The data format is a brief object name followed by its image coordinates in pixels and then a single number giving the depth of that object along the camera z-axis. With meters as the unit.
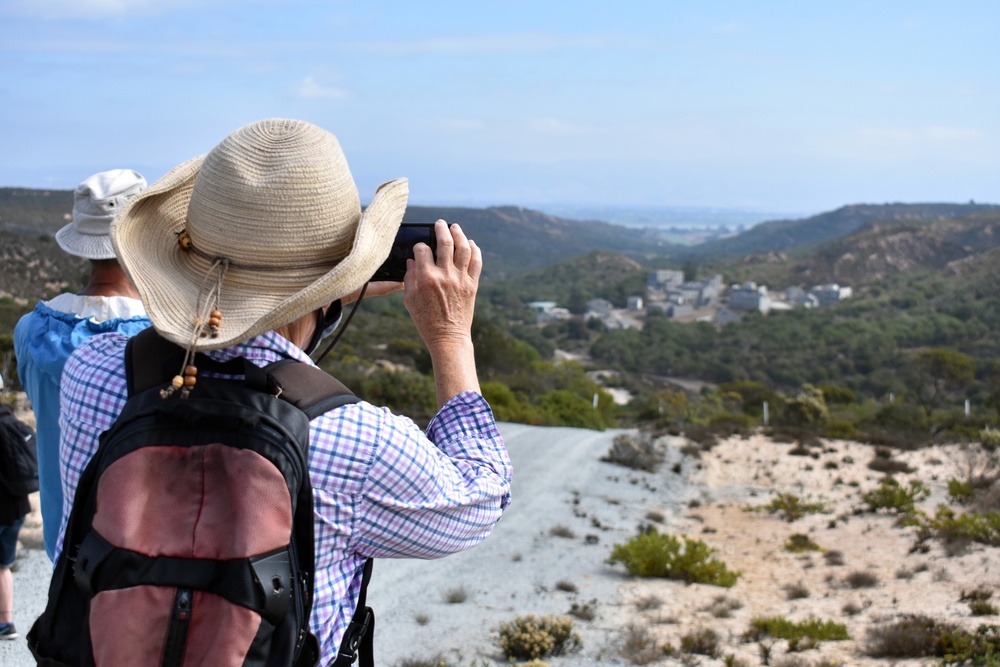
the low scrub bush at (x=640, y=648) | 5.87
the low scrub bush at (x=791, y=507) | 11.93
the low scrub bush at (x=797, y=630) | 6.51
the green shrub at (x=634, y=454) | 15.23
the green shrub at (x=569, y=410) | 22.41
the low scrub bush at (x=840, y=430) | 17.97
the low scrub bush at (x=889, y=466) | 14.62
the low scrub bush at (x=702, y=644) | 6.06
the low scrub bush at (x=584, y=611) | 7.10
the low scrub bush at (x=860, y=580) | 8.48
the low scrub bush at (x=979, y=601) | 6.81
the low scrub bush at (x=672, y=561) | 8.56
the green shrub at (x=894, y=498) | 11.55
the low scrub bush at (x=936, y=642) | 5.52
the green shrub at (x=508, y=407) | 20.75
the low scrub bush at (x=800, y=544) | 10.16
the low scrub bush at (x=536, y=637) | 5.83
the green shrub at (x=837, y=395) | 30.55
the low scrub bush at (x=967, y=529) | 9.22
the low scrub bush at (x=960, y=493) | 12.05
